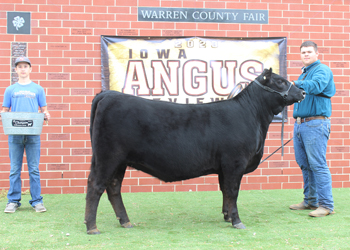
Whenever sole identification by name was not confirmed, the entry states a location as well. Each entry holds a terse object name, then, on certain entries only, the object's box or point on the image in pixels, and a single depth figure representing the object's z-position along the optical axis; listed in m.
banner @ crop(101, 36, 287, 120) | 5.14
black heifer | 3.07
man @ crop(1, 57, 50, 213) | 3.95
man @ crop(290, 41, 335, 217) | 3.65
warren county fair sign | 5.23
